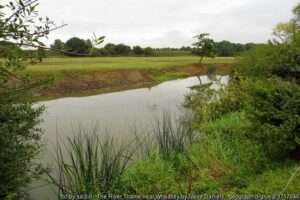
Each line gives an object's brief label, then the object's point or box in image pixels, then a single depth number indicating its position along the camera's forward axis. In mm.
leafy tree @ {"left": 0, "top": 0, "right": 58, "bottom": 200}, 1270
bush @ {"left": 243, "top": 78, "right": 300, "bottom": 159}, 2883
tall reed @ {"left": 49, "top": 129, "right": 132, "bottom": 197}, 2633
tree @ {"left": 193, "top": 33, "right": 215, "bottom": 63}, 29687
